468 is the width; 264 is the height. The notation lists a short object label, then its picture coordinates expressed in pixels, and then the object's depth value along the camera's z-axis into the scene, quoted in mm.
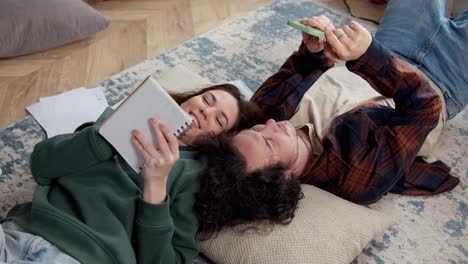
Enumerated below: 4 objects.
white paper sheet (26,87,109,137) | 1425
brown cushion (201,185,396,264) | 1033
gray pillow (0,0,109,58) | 1693
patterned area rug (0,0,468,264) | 1227
